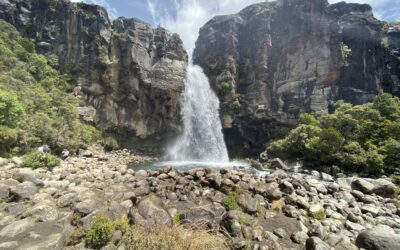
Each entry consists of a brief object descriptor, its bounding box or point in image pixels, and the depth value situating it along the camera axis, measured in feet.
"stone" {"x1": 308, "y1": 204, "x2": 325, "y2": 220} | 30.25
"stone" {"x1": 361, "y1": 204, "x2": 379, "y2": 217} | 32.27
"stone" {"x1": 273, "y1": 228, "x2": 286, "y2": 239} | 25.00
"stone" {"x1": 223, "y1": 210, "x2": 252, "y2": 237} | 24.47
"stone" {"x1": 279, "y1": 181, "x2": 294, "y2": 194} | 36.31
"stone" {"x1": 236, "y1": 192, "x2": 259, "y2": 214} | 29.22
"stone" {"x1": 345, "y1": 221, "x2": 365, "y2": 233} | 27.63
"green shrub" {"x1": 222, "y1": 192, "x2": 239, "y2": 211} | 29.47
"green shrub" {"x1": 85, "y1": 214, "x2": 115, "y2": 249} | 20.25
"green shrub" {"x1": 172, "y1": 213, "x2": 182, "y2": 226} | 25.53
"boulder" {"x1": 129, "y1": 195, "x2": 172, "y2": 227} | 23.93
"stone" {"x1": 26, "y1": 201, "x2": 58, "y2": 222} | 23.80
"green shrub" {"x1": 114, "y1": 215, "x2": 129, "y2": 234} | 21.97
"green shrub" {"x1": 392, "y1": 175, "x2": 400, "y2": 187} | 50.26
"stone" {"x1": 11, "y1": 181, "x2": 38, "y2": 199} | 28.55
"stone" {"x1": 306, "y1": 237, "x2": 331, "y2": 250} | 21.56
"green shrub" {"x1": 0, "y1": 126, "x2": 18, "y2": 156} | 50.88
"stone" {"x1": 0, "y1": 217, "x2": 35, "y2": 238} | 21.03
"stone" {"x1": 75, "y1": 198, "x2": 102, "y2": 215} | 24.79
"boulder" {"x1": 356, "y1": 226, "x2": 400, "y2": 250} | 20.17
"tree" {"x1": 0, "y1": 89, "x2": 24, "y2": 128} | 53.98
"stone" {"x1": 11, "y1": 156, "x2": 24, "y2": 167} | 45.24
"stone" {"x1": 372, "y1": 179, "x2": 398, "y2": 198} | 41.01
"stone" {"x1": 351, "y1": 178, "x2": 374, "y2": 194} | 41.23
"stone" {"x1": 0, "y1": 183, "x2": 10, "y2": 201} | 28.65
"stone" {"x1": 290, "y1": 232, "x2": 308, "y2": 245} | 24.09
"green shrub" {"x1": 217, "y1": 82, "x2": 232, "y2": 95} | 127.26
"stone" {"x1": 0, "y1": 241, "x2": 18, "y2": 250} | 19.30
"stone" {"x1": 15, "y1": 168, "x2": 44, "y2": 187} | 33.42
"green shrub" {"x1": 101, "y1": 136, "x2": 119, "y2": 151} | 102.19
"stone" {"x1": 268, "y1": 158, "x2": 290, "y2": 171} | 72.54
